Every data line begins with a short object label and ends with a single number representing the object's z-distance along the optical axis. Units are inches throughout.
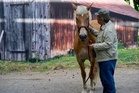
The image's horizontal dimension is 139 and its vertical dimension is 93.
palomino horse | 366.6
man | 311.1
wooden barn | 664.5
